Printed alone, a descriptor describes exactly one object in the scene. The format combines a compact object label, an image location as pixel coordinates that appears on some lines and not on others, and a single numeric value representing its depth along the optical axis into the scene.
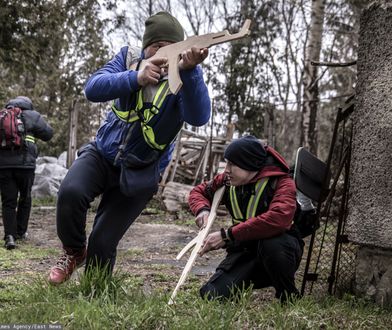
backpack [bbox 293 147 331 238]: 3.82
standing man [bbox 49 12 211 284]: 2.97
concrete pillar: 3.61
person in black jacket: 6.51
